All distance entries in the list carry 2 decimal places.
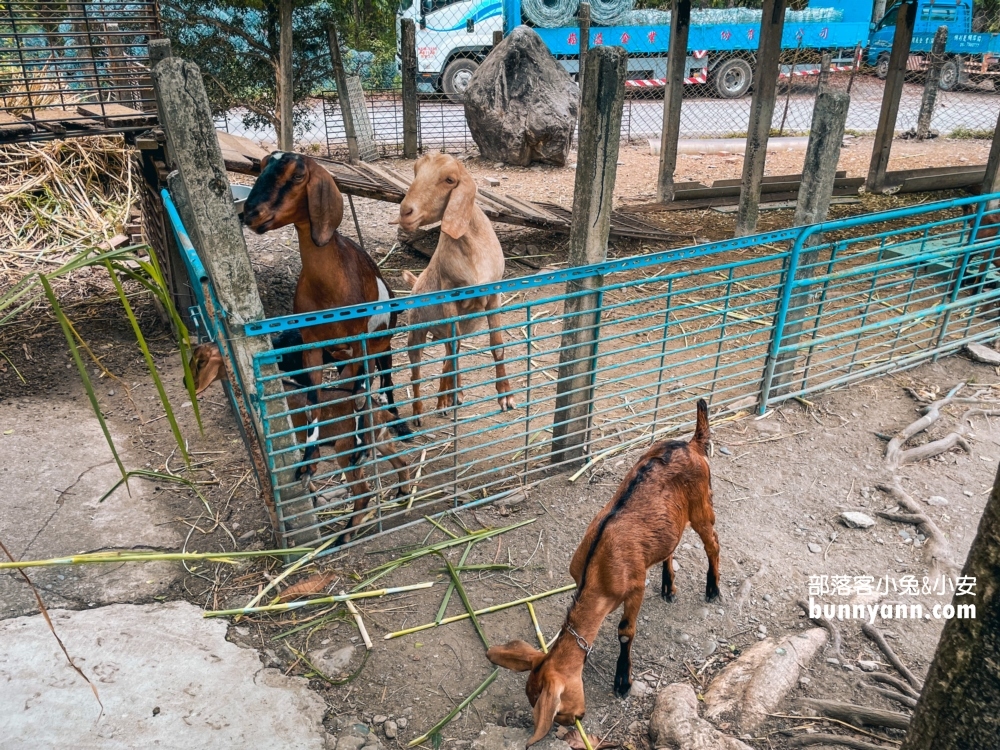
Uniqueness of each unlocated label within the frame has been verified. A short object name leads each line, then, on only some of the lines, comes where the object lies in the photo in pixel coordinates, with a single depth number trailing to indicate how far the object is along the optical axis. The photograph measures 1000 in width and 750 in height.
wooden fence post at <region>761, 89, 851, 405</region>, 4.70
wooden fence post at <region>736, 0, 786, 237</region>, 8.01
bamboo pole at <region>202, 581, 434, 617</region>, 3.49
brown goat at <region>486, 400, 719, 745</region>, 2.82
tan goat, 4.63
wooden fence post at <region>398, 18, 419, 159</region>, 12.16
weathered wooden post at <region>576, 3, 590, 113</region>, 12.25
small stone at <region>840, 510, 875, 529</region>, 4.20
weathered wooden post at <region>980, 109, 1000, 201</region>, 7.36
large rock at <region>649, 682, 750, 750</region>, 2.83
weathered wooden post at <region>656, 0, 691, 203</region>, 9.31
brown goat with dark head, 3.63
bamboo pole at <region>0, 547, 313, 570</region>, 1.73
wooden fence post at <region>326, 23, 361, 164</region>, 10.55
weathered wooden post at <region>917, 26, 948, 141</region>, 13.30
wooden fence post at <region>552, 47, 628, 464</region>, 3.80
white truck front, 15.35
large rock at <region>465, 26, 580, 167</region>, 12.12
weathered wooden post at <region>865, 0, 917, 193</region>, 9.93
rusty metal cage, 5.18
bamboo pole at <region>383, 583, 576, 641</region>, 3.46
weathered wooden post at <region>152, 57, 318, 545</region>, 2.97
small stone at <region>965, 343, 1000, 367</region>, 6.00
